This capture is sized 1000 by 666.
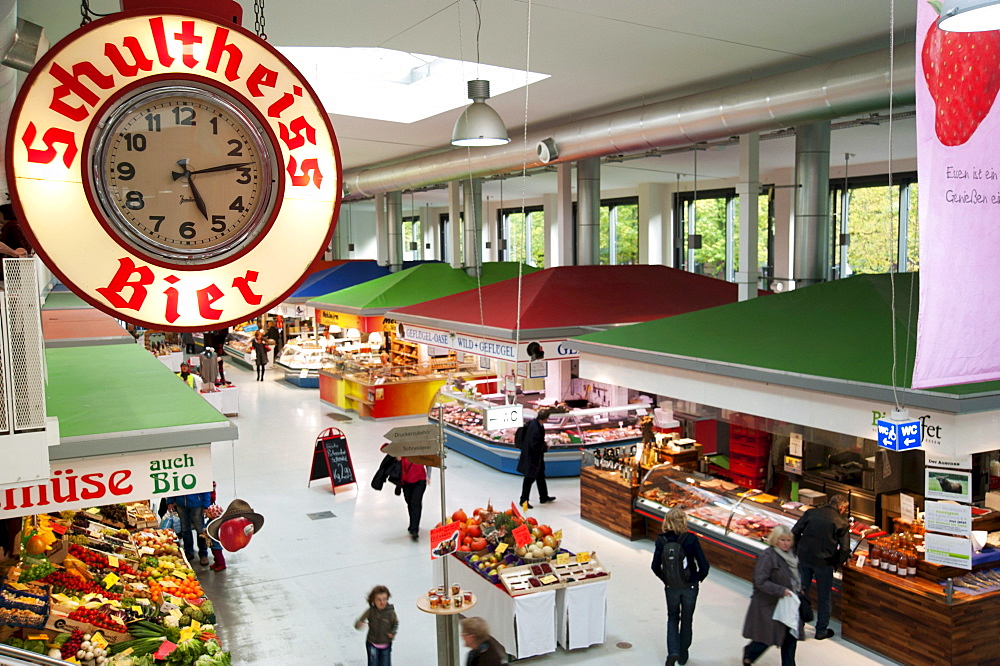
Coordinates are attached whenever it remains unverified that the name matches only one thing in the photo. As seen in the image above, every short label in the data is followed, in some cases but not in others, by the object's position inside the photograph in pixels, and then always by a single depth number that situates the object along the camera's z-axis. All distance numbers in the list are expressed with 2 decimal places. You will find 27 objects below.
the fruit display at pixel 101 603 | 5.63
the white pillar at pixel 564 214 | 14.28
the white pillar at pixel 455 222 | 17.84
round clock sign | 2.34
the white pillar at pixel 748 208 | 10.56
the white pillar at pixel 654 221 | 23.31
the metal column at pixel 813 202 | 10.34
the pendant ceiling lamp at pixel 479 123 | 7.88
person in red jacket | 10.59
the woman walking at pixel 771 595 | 6.93
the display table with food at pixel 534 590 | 7.35
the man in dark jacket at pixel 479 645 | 5.80
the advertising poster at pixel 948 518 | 7.01
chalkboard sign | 12.62
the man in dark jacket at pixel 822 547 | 7.80
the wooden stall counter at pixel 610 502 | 10.59
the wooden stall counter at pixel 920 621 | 6.95
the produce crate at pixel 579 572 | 7.59
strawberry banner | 3.50
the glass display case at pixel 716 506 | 9.27
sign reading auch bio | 4.75
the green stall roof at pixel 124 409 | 4.95
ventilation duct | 7.68
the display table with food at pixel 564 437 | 13.77
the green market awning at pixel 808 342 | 6.79
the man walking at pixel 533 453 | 11.77
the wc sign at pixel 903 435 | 6.16
